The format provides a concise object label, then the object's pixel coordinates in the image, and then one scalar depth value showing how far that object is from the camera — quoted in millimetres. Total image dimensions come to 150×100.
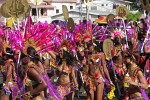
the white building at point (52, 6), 66812
